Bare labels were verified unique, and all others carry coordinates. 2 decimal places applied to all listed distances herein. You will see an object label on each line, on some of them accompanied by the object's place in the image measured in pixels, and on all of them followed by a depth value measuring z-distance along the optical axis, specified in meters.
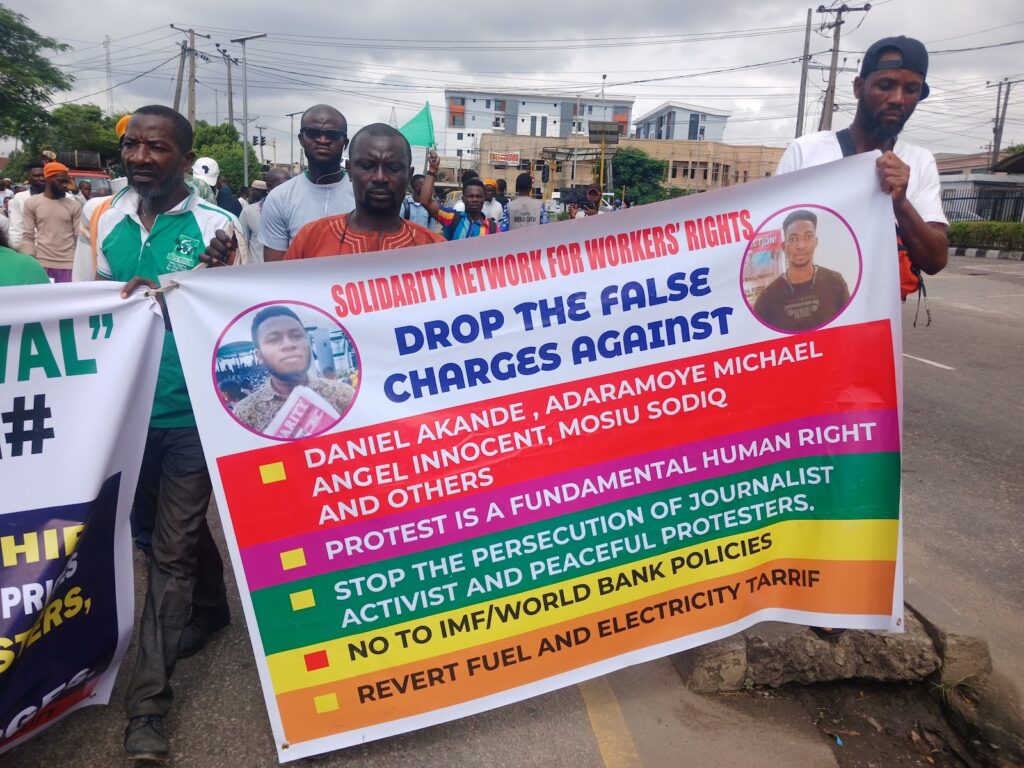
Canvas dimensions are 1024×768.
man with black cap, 2.57
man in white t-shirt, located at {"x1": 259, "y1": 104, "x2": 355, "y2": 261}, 3.91
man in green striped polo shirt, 2.44
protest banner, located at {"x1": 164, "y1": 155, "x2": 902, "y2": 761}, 2.28
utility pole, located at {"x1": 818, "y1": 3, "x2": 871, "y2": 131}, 29.89
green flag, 6.78
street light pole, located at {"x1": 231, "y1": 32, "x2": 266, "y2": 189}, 33.36
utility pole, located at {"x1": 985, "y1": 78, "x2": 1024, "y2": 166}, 45.81
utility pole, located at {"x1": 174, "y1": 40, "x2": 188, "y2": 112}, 32.59
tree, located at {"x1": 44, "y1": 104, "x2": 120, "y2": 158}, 47.69
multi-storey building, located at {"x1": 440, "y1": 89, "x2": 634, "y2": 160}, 89.50
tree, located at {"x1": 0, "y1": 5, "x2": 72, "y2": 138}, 35.37
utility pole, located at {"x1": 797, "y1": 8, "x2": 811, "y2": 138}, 31.83
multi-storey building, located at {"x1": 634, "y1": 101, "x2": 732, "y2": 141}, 90.88
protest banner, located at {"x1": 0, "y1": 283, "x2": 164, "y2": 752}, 2.20
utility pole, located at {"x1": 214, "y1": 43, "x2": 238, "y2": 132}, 40.32
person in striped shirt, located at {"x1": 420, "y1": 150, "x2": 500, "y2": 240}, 6.92
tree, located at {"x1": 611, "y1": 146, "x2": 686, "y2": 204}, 59.12
